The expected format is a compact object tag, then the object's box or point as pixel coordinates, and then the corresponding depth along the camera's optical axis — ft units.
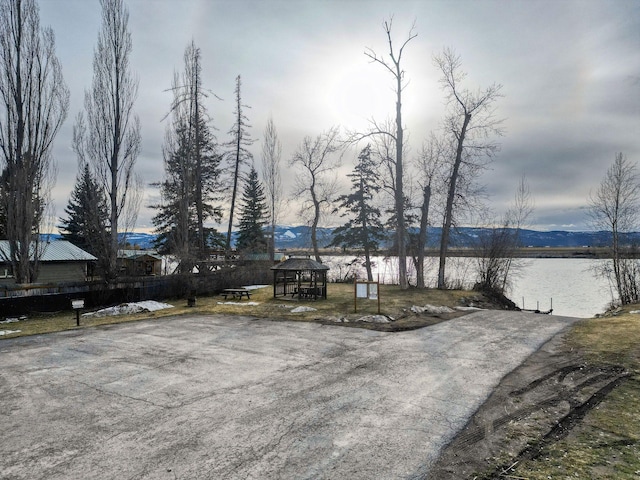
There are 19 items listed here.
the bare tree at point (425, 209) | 71.15
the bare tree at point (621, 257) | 67.72
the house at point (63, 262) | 82.89
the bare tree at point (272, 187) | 107.86
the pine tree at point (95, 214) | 53.36
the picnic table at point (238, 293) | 55.93
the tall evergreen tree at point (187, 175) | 64.54
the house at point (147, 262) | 114.17
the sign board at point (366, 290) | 39.93
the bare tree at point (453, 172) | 67.45
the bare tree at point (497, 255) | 72.43
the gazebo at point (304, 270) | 55.86
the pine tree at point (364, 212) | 93.23
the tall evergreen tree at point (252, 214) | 128.06
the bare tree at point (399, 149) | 61.52
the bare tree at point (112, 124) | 55.01
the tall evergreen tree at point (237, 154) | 90.63
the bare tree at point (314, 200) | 95.86
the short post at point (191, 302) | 49.65
